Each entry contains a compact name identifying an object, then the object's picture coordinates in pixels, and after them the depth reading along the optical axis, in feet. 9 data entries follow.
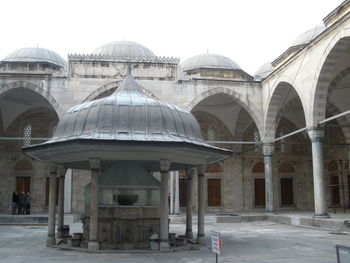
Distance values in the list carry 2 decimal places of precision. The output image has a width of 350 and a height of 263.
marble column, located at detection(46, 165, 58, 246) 29.55
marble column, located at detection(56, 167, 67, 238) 32.14
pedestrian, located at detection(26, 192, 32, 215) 60.23
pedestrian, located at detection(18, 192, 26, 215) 59.48
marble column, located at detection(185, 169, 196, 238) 32.24
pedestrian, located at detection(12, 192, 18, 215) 59.52
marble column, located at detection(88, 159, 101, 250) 25.46
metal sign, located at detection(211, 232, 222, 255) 18.51
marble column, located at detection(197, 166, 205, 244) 30.26
